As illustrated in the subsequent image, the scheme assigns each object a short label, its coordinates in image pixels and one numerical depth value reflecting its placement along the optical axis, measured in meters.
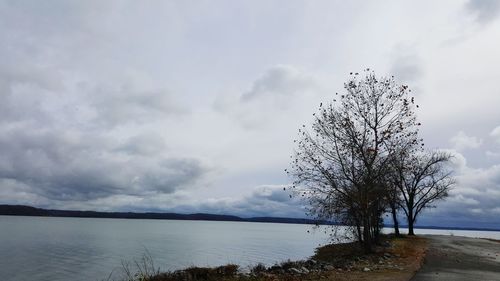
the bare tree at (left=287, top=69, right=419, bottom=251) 27.25
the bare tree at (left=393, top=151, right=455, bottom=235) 49.56
